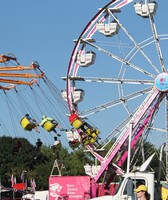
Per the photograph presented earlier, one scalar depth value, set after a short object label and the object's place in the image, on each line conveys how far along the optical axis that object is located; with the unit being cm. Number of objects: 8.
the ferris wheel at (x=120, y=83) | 4272
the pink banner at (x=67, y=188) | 3756
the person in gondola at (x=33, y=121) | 4169
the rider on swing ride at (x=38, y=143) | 4288
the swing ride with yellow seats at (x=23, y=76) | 4182
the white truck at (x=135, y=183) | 2716
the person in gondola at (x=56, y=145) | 4378
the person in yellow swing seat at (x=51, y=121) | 4203
